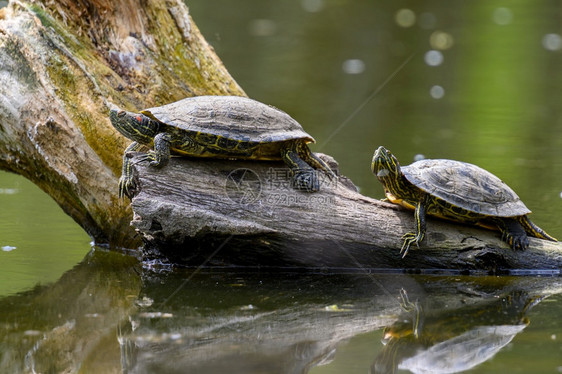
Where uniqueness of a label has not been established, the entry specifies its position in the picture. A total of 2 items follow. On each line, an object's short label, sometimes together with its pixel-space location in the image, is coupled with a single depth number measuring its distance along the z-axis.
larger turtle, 9.15
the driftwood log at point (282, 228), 8.98
